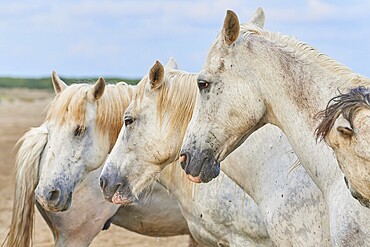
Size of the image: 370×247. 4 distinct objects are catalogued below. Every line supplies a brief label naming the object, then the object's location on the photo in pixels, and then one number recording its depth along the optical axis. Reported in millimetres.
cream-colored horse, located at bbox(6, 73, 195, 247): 13289
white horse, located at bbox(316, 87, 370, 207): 6859
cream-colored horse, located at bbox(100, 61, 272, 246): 11078
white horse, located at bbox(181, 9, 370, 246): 8648
